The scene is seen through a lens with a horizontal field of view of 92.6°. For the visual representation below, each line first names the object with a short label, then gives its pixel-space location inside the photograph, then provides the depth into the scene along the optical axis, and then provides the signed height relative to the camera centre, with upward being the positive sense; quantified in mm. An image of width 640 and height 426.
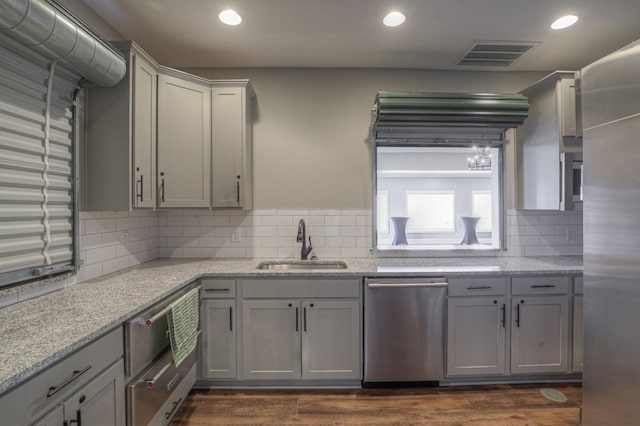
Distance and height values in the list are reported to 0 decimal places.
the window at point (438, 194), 2984 +177
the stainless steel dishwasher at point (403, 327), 2246 -859
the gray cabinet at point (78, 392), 950 -646
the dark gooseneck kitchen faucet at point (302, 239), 2747 -255
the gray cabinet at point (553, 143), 2420 +557
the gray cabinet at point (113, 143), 1972 +442
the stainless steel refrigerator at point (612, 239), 1255 -124
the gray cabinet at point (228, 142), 2547 +575
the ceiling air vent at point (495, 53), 2468 +1341
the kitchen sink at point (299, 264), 2750 -482
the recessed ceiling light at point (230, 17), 2092 +1360
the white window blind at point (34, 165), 1448 +245
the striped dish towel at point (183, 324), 1756 -694
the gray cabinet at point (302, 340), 2264 -959
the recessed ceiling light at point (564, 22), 2150 +1358
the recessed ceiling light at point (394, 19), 2113 +1357
